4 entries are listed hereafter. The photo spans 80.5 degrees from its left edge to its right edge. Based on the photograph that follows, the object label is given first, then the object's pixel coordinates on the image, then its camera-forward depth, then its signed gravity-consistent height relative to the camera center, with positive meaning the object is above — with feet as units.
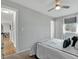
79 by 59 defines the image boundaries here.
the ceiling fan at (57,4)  5.79 +3.07
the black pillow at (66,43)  4.80 -1.50
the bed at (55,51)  3.88 -2.15
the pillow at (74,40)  4.94 -1.22
